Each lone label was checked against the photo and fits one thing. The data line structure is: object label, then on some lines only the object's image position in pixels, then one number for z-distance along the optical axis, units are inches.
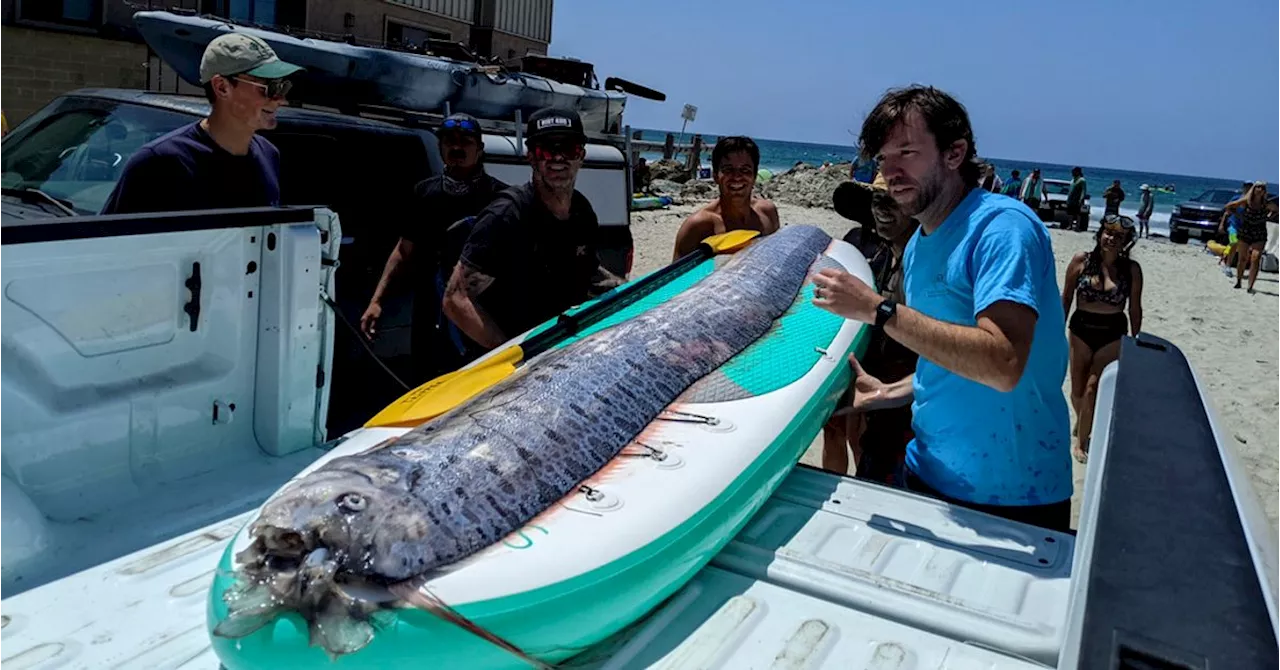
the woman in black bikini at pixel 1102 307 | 268.4
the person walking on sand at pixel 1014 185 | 1000.9
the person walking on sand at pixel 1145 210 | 1152.8
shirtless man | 205.0
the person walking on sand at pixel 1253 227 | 627.5
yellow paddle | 111.7
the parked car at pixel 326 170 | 181.5
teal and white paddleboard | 76.1
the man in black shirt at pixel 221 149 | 145.0
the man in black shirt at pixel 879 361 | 160.2
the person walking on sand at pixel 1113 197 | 937.2
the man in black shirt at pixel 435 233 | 188.9
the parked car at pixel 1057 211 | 1115.9
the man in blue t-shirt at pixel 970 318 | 94.6
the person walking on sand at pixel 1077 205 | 1066.9
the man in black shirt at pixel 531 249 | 148.2
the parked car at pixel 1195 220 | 1105.4
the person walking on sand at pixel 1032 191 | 1017.2
